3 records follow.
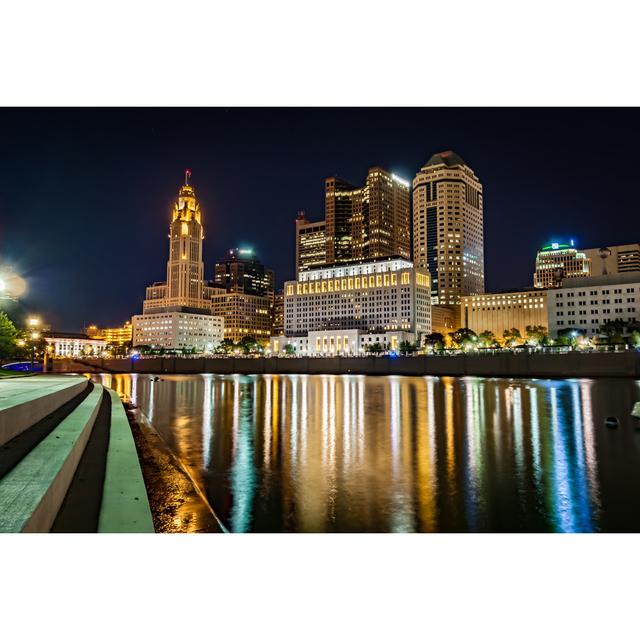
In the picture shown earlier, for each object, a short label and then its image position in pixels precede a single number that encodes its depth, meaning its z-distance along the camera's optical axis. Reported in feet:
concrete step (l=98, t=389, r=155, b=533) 31.22
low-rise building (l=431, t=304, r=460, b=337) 630.33
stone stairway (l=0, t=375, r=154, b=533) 26.27
